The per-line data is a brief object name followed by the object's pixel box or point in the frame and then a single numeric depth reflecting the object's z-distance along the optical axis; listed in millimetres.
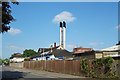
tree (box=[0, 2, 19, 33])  6165
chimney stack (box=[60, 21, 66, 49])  36456
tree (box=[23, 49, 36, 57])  68180
